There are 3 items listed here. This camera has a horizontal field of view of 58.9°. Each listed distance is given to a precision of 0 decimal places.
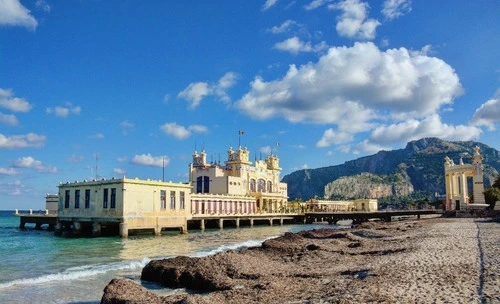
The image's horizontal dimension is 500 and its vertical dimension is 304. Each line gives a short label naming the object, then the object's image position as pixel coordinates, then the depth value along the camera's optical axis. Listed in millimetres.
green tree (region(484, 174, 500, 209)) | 61547
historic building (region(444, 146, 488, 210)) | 62444
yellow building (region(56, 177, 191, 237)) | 43000
